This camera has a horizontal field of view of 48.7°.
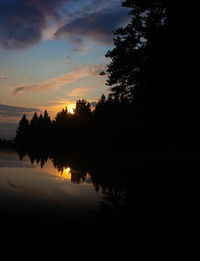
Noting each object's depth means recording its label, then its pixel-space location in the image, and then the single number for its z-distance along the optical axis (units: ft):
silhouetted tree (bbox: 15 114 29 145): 315.99
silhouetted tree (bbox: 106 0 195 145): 51.78
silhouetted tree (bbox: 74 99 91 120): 187.42
